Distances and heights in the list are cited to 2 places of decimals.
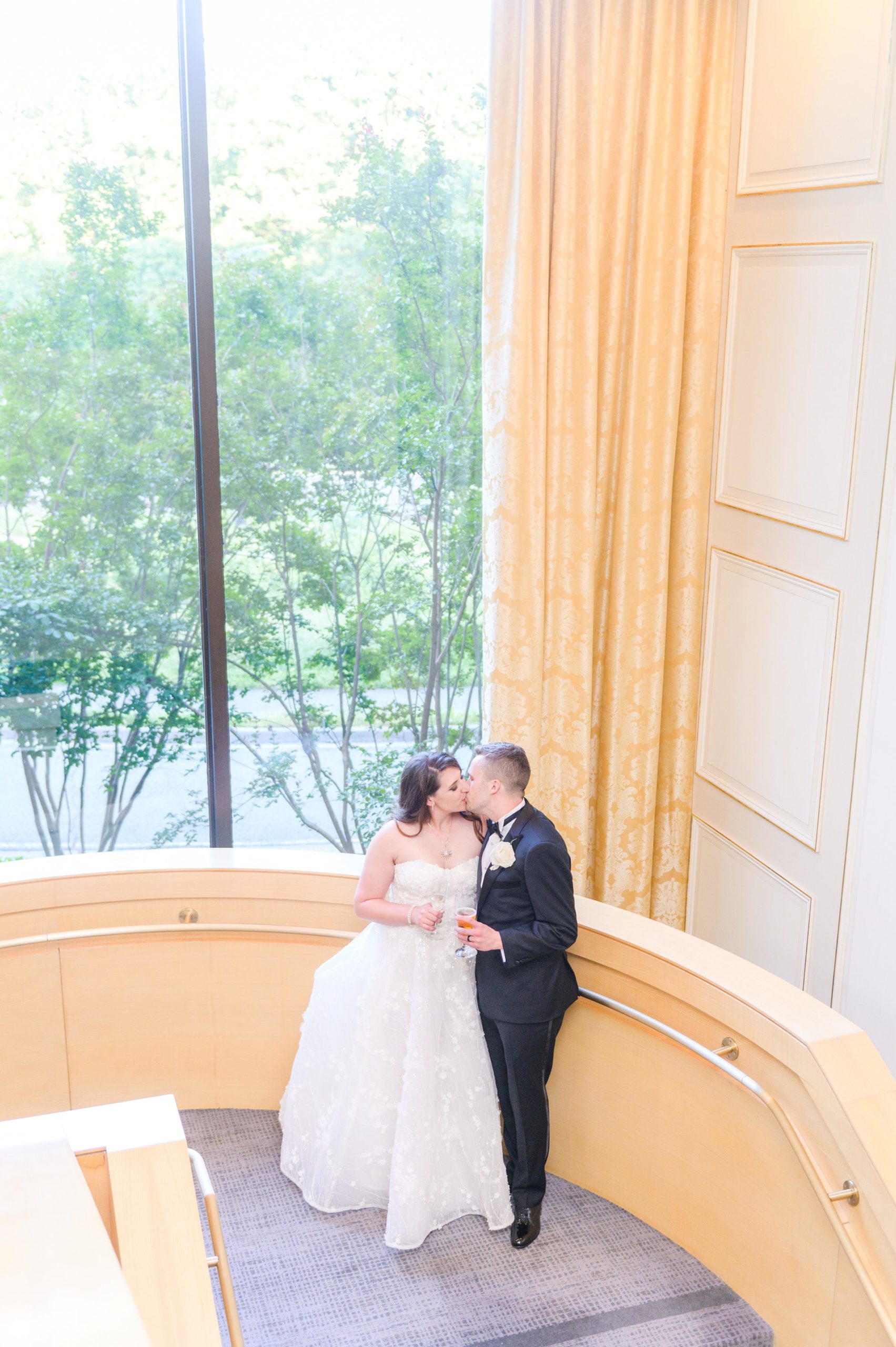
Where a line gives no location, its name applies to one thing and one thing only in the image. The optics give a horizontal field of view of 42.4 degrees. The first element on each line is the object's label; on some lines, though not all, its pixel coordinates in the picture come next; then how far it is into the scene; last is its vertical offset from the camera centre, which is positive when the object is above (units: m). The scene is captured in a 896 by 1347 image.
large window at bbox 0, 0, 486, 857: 4.20 -0.20
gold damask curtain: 4.18 -0.08
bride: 3.62 -2.04
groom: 3.45 -1.66
